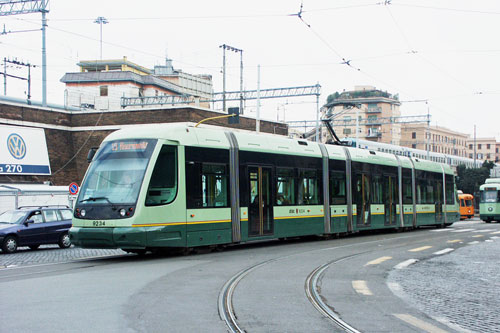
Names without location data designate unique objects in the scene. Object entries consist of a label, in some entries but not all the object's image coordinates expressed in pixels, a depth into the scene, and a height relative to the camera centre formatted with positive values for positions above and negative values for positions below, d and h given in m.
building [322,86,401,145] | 115.69 +16.62
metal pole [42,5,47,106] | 37.26 +8.87
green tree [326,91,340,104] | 125.19 +20.83
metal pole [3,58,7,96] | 48.23 +10.04
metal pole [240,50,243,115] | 52.03 +11.45
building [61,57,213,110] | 79.44 +15.62
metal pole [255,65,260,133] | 43.40 +7.07
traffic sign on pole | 27.41 +0.75
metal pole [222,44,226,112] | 51.28 +11.69
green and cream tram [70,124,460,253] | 14.78 +0.39
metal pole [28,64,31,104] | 50.41 +9.74
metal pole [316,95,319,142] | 47.59 +7.43
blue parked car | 20.66 -0.69
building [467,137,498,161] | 159.75 +13.54
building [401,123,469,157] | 125.38 +13.00
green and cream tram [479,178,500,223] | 47.56 -0.04
